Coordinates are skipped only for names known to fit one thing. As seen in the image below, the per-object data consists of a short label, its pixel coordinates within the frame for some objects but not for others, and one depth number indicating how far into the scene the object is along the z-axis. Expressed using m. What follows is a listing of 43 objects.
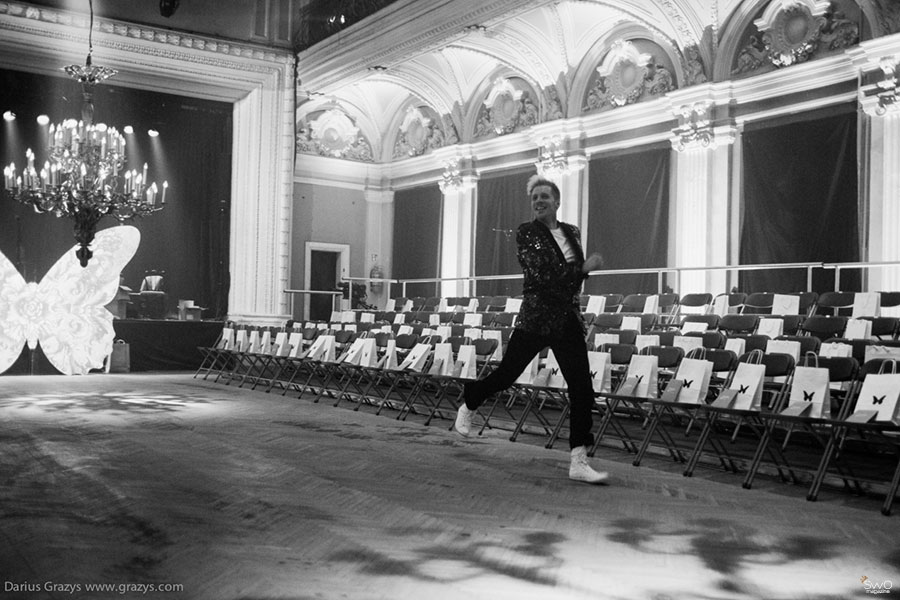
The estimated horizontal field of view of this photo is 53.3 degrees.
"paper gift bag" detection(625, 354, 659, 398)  5.90
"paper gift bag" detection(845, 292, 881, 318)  8.59
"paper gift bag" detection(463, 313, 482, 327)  11.58
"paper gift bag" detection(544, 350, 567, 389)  6.47
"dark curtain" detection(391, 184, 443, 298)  20.12
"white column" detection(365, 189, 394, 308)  21.73
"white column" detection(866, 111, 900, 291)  10.90
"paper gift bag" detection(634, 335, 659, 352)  7.55
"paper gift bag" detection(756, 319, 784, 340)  8.01
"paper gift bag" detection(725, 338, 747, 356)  7.06
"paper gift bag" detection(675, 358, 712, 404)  5.55
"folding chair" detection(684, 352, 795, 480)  5.20
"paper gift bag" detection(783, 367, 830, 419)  4.89
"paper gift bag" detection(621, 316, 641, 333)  9.48
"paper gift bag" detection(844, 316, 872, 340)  7.43
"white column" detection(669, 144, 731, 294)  13.45
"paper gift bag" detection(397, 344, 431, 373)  8.04
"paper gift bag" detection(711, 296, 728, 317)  10.47
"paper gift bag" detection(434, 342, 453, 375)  7.68
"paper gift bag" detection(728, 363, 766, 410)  5.27
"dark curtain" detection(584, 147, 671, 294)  14.59
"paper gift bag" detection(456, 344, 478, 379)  7.46
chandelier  10.76
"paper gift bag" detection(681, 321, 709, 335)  8.73
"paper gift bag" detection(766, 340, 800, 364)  6.48
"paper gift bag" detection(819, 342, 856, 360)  6.51
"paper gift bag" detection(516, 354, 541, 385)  6.99
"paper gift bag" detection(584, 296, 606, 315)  11.49
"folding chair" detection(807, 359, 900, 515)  4.48
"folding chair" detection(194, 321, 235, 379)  12.26
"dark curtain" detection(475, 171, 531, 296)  17.59
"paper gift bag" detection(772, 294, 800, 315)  9.26
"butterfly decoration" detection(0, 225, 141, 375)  13.55
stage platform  13.98
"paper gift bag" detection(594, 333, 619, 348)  8.02
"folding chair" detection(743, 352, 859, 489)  4.84
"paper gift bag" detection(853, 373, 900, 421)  4.58
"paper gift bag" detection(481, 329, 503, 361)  8.30
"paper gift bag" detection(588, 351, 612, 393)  6.23
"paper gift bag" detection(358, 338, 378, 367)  8.89
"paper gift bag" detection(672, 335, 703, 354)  7.20
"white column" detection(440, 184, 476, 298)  19.02
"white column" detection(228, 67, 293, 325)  15.45
